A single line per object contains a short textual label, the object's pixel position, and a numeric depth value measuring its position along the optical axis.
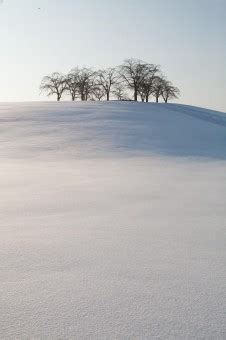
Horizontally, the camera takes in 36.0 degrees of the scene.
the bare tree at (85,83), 53.25
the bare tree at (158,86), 52.16
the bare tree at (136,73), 50.56
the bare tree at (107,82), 53.56
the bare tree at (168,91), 54.43
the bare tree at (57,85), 54.09
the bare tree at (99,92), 53.78
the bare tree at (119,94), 53.44
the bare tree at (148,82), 50.56
